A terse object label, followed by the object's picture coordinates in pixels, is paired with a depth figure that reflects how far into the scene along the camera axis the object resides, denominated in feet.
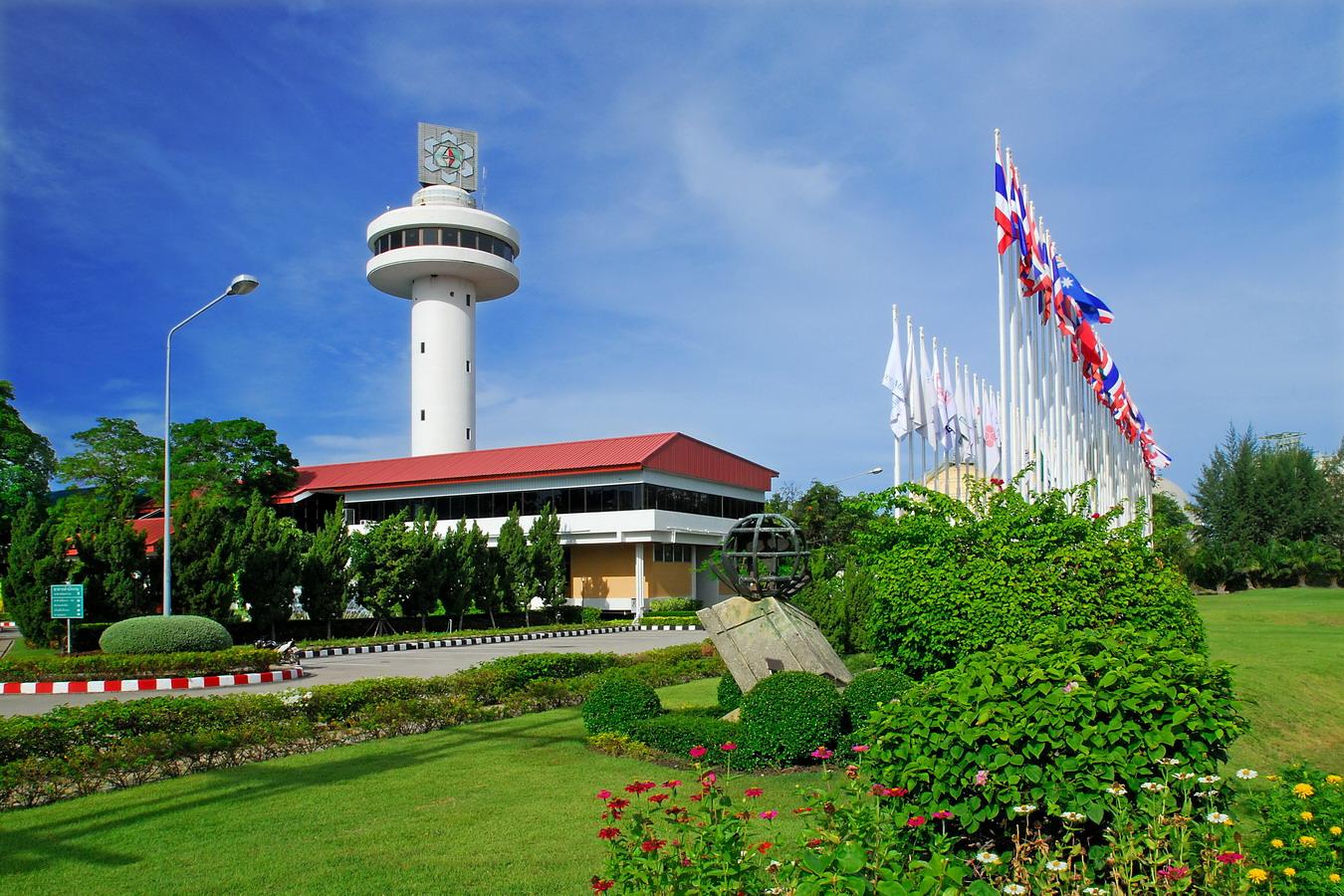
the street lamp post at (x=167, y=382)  56.29
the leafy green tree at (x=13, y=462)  112.16
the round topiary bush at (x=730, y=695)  34.06
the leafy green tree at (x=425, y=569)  87.30
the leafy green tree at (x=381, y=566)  85.15
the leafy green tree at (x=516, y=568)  102.01
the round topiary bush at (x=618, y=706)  31.42
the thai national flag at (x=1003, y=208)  59.36
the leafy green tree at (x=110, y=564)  66.03
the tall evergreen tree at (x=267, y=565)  73.77
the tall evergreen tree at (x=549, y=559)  105.19
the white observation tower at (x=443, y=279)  142.10
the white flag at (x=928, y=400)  76.89
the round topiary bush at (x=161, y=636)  55.06
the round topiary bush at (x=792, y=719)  27.86
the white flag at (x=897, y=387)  73.72
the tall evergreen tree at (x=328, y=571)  80.18
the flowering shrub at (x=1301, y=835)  11.47
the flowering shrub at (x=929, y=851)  10.89
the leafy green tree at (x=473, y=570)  92.48
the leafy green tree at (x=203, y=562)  69.15
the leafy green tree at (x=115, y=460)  126.00
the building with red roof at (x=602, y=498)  114.93
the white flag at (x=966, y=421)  88.65
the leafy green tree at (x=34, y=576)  64.59
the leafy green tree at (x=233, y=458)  128.81
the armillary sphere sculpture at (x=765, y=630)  32.24
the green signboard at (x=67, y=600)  57.93
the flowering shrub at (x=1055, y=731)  12.80
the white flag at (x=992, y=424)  103.71
